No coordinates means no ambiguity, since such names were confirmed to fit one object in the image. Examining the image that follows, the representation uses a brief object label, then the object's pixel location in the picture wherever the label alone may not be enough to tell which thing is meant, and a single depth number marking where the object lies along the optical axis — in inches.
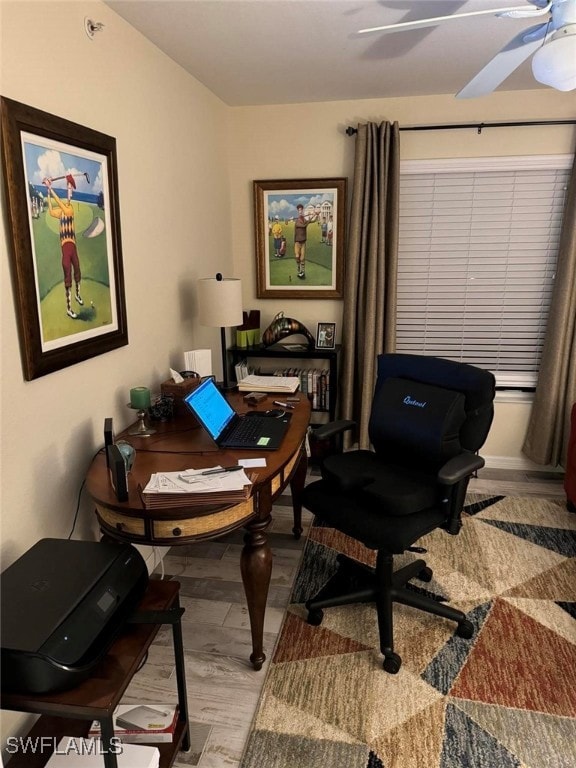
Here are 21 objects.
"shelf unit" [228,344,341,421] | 132.8
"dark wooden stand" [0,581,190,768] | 43.8
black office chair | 76.0
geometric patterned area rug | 63.9
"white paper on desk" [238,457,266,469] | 69.7
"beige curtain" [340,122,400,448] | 125.1
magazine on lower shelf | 58.8
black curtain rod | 122.0
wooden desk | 61.7
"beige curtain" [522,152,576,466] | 123.2
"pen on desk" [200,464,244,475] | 66.4
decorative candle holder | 81.6
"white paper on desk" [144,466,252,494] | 62.0
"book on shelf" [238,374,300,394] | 104.8
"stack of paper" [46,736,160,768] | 52.1
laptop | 76.5
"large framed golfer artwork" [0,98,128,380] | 59.2
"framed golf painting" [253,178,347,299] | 133.9
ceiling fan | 56.5
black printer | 43.3
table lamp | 103.3
